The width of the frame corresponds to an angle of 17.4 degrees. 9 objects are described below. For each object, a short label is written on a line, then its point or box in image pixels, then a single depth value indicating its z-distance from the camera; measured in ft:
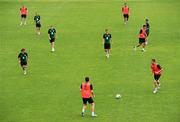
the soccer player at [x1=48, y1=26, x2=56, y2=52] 155.38
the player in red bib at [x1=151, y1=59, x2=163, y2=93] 116.50
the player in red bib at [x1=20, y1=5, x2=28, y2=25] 197.11
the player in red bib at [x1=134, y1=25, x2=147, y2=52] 154.61
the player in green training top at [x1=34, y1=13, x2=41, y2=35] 178.83
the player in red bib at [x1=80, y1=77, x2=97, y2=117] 101.96
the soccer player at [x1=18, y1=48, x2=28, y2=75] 134.72
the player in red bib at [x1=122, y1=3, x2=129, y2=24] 197.37
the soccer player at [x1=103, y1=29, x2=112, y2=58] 147.54
